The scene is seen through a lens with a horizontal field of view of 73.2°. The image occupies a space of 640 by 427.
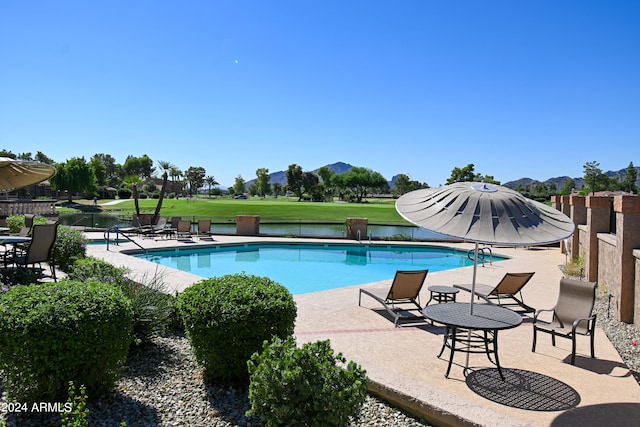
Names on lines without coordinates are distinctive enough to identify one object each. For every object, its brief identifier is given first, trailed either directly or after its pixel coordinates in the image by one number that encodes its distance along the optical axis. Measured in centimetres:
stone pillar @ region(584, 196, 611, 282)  994
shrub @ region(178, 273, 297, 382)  409
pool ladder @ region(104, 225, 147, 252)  1718
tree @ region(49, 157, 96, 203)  6200
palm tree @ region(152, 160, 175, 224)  2687
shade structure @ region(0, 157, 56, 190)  779
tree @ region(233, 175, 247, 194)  15250
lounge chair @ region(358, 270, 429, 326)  720
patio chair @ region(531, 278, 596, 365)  536
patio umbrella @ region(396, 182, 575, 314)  408
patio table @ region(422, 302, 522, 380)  454
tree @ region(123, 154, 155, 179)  13038
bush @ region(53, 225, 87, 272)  1029
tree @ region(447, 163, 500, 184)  7550
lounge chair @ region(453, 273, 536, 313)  787
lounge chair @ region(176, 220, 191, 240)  2018
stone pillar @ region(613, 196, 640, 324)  709
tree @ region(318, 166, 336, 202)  9658
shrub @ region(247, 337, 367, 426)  296
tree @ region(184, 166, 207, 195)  12330
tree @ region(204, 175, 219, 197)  12888
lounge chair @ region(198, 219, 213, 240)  2073
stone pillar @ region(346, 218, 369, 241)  2094
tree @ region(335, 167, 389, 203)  9638
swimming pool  1407
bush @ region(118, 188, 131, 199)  8044
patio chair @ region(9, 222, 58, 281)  787
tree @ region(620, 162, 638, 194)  9306
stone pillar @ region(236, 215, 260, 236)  2164
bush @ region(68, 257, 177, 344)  510
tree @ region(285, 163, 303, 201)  10000
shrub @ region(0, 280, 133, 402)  327
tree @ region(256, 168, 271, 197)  14162
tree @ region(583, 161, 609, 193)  8169
